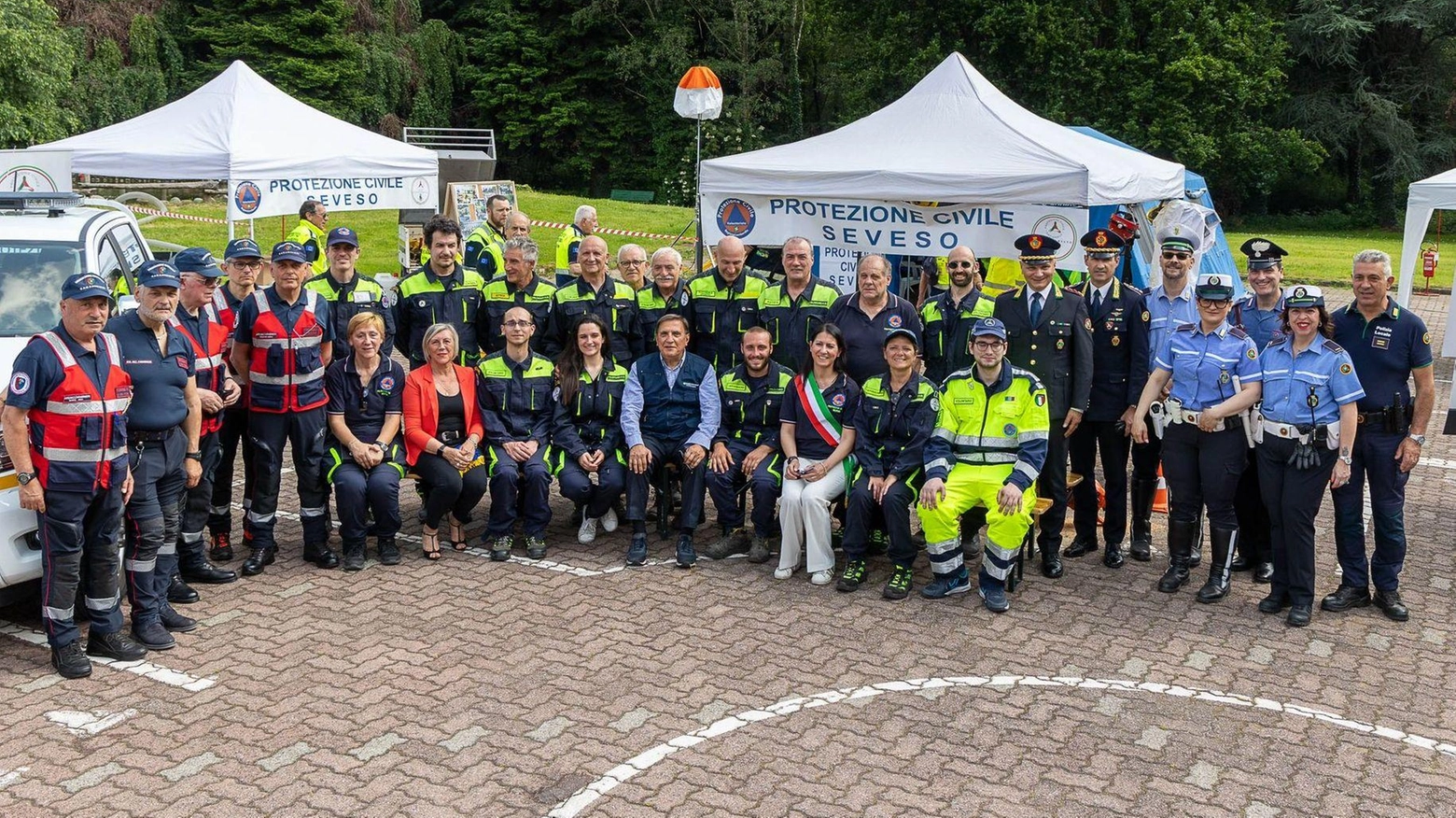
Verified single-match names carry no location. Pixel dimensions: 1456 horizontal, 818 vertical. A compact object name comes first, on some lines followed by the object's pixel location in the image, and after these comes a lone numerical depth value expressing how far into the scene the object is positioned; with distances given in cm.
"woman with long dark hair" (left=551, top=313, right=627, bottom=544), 851
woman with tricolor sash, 795
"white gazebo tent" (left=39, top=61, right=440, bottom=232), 1343
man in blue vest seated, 841
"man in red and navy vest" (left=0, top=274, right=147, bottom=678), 610
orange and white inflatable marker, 1695
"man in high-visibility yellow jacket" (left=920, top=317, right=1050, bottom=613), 748
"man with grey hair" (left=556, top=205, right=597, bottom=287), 1303
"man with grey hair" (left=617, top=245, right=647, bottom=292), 947
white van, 737
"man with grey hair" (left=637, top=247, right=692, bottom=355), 924
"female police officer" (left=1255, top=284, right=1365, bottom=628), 718
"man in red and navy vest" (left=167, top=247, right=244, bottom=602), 738
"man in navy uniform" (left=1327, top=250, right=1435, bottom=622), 741
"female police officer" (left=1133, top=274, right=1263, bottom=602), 754
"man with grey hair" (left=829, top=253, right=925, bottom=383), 841
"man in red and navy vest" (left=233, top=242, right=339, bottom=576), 791
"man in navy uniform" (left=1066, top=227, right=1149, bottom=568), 825
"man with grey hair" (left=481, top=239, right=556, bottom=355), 945
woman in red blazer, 823
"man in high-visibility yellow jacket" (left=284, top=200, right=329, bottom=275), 1178
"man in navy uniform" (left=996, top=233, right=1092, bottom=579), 805
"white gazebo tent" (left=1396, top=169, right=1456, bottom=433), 1246
